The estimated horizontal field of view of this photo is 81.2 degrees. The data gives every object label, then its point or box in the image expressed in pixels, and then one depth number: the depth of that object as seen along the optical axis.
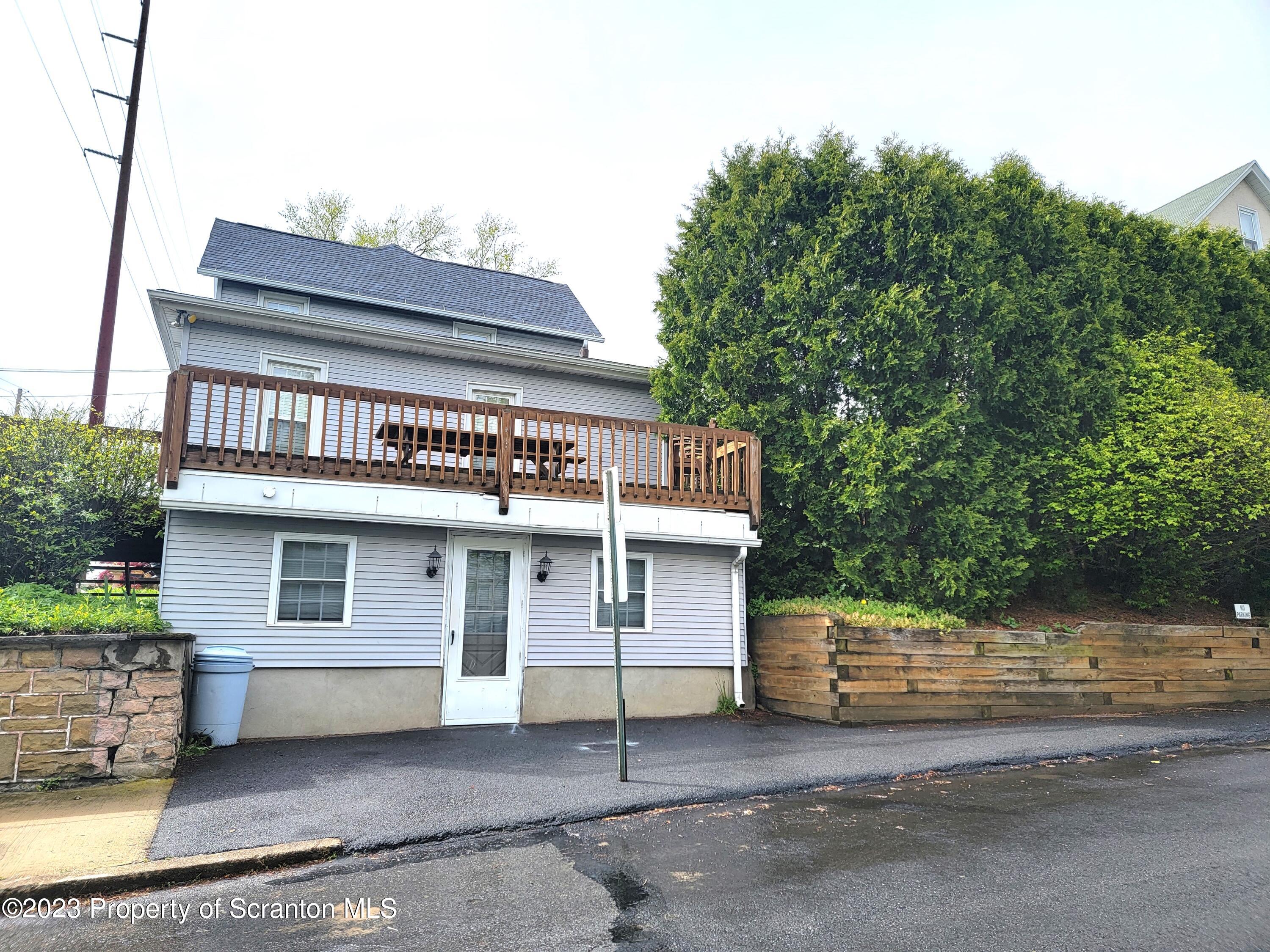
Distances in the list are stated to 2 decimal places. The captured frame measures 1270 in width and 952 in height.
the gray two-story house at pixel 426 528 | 8.69
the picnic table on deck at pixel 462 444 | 9.54
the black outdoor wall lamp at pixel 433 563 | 9.64
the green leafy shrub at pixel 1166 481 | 11.50
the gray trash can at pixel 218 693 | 7.82
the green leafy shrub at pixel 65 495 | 9.02
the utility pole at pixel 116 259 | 14.19
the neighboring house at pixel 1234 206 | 21.33
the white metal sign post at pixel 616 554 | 6.41
